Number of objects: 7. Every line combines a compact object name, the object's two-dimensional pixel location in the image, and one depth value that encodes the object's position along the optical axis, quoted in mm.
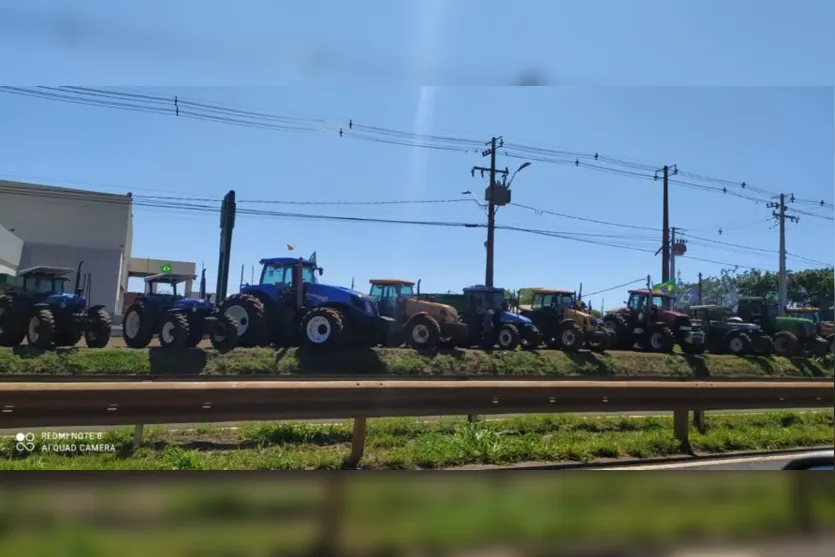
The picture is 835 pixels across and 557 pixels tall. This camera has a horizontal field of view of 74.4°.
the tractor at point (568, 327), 14758
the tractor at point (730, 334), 18047
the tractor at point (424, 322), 12648
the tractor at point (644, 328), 15707
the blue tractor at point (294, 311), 10414
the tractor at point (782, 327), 16938
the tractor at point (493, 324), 13141
